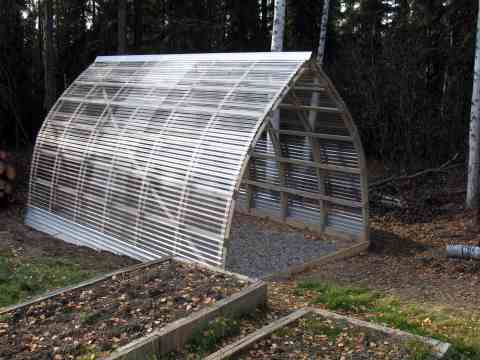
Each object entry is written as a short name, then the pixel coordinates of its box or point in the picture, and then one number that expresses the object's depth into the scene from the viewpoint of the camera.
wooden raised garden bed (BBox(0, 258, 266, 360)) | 4.12
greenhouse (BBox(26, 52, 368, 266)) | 6.93
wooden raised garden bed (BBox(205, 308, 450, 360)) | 4.13
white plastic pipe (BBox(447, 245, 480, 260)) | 7.55
